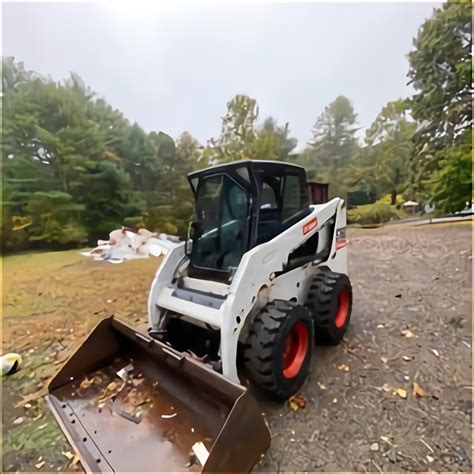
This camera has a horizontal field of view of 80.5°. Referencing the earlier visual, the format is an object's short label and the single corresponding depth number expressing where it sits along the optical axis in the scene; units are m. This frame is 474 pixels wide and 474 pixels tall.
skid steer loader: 1.04
